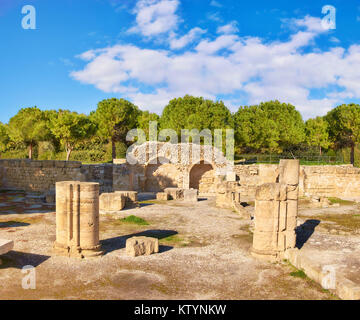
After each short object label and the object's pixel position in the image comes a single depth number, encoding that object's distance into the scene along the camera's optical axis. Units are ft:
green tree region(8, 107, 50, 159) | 103.71
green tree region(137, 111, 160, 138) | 134.72
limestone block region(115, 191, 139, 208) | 50.34
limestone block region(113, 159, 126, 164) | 73.19
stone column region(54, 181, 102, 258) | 26.13
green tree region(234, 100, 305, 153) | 120.16
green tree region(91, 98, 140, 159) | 127.03
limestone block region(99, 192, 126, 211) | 47.91
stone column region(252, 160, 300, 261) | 26.81
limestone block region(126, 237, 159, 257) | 26.40
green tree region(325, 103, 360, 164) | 117.39
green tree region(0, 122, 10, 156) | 110.73
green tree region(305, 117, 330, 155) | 125.49
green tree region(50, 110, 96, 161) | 104.58
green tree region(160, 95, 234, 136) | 115.24
